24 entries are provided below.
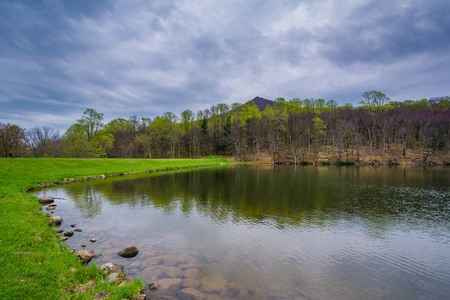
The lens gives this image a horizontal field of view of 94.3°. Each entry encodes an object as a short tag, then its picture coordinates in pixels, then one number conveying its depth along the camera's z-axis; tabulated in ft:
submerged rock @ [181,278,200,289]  20.38
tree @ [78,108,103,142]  212.64
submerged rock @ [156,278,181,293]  19.77
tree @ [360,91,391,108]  277.44
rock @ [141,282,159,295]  19.15
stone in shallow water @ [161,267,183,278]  22.29
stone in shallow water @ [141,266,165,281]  21.65
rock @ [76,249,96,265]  23.90
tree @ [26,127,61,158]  238.00
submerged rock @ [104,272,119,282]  19.92
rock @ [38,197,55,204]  50.65
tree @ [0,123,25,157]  171.73
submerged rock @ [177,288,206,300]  18.56
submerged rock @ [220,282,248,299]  19.08
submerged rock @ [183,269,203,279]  22.13
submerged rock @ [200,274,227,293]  19.90
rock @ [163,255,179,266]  24.71
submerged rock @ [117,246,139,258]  26.50
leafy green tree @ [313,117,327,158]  240.26
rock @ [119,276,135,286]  19.70
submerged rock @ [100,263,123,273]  21.71
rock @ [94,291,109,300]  16.92
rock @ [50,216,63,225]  35.35
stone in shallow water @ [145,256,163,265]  24.71
